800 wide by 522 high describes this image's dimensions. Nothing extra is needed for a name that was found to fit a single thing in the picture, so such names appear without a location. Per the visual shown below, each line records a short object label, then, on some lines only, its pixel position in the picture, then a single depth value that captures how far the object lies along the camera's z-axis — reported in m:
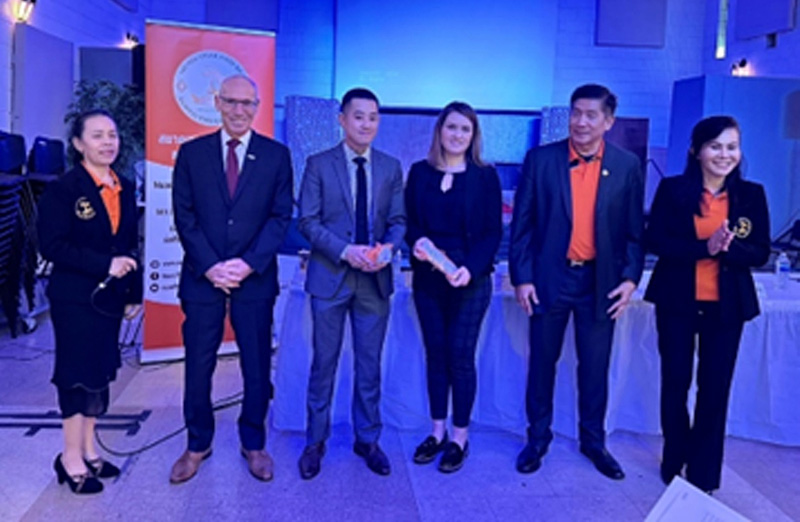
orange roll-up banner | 4.08
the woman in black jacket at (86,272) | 2.45
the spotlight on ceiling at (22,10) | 6.81
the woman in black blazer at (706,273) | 2.57
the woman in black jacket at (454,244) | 2.79
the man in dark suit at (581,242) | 2.79
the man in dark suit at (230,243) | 2.66
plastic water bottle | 3.61
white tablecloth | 3.27
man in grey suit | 2.76
